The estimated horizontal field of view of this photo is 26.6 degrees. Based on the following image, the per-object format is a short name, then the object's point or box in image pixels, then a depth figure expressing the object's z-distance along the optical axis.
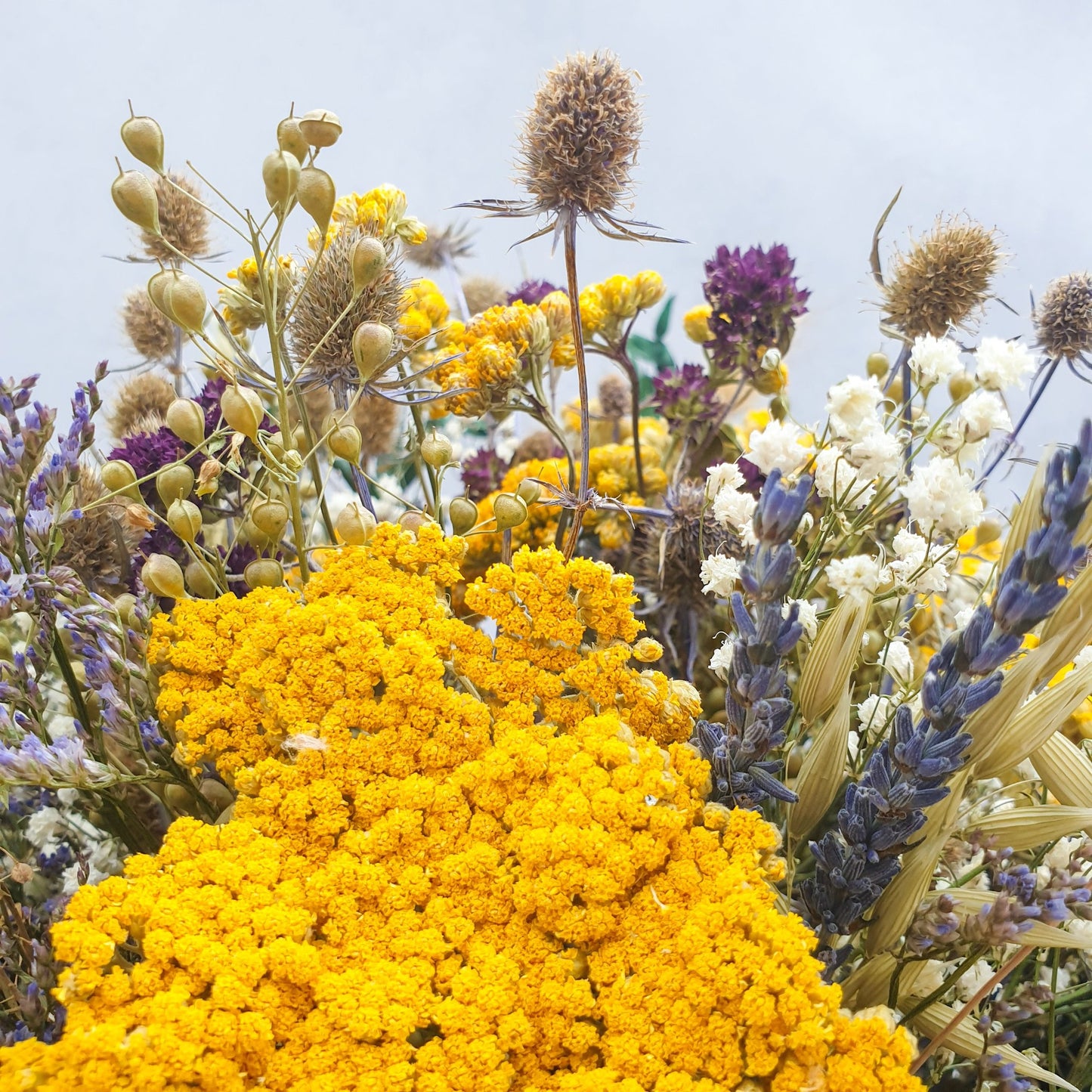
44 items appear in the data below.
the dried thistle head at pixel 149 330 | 0.41
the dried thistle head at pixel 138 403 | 0.41
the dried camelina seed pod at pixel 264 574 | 0.34
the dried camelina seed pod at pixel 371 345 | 0.32
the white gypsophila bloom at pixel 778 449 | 0.33
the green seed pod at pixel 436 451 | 0.35
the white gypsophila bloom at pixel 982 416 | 0.34
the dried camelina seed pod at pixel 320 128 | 0.32
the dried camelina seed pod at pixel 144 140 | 0.32
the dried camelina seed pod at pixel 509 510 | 0.34
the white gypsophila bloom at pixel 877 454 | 0.33
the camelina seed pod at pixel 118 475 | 0.33
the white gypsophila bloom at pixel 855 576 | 0.33
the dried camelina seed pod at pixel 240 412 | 0.32
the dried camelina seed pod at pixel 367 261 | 0.32
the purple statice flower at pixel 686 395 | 0.42
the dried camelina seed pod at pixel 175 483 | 0.33
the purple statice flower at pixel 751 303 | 0.40
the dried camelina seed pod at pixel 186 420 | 0.33
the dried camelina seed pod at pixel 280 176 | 0.32
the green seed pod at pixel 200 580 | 0.34
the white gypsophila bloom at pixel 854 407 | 0.34
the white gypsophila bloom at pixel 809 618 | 0.33
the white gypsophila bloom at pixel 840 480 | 0.35
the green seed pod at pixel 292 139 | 0.32
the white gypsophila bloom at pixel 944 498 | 0.33
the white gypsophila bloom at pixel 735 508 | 0.34
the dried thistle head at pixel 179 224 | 0.39
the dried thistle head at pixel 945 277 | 0.38
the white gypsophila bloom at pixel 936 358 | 0.35
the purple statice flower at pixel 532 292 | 0.42
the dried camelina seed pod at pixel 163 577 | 0.33
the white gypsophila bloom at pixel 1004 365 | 0.35
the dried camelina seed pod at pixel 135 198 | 0.32
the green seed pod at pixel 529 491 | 0.35
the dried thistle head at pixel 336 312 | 0.35
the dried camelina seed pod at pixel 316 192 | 0.32
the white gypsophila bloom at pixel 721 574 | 0.34
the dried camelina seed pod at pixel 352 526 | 0.34
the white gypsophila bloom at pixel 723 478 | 0.34
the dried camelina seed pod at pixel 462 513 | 0.35
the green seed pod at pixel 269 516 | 0.34
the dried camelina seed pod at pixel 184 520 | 0.33
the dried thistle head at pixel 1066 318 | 0.39
